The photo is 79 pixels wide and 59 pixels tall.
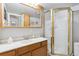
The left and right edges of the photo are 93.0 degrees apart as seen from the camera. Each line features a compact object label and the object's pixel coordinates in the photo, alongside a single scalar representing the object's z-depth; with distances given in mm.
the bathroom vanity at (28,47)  1382
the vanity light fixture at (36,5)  1503
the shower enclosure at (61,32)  1511
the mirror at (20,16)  1541
